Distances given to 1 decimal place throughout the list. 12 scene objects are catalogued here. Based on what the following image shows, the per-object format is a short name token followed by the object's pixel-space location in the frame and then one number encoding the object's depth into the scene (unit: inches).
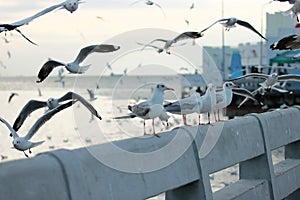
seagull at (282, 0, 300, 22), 372.5
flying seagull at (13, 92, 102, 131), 296.4
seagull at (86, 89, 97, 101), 511.7
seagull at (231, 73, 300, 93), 399.6
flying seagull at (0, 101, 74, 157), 271.6
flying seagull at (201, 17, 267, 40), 396.5
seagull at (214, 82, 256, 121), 316.2
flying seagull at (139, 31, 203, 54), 337.8
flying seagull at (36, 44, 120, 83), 309.4
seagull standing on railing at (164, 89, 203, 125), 275.7
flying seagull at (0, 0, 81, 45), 270.5
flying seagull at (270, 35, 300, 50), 370.3
